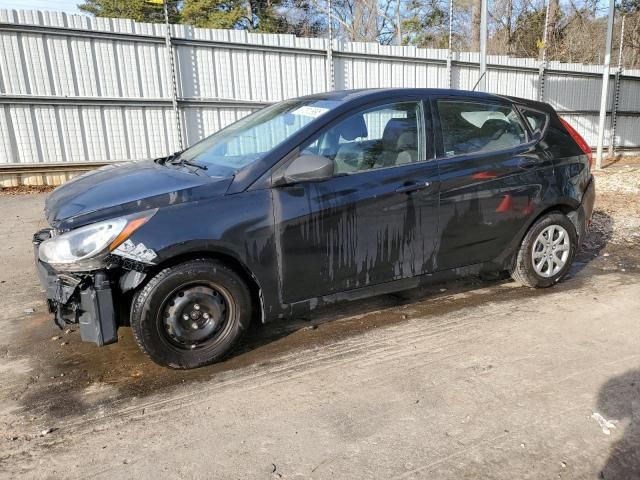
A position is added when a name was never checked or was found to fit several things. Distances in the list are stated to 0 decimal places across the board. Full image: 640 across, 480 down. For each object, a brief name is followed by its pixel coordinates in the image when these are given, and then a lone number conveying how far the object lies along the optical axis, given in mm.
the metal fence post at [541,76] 15750
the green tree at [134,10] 25531
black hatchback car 3148
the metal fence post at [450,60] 13147
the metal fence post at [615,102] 16844
